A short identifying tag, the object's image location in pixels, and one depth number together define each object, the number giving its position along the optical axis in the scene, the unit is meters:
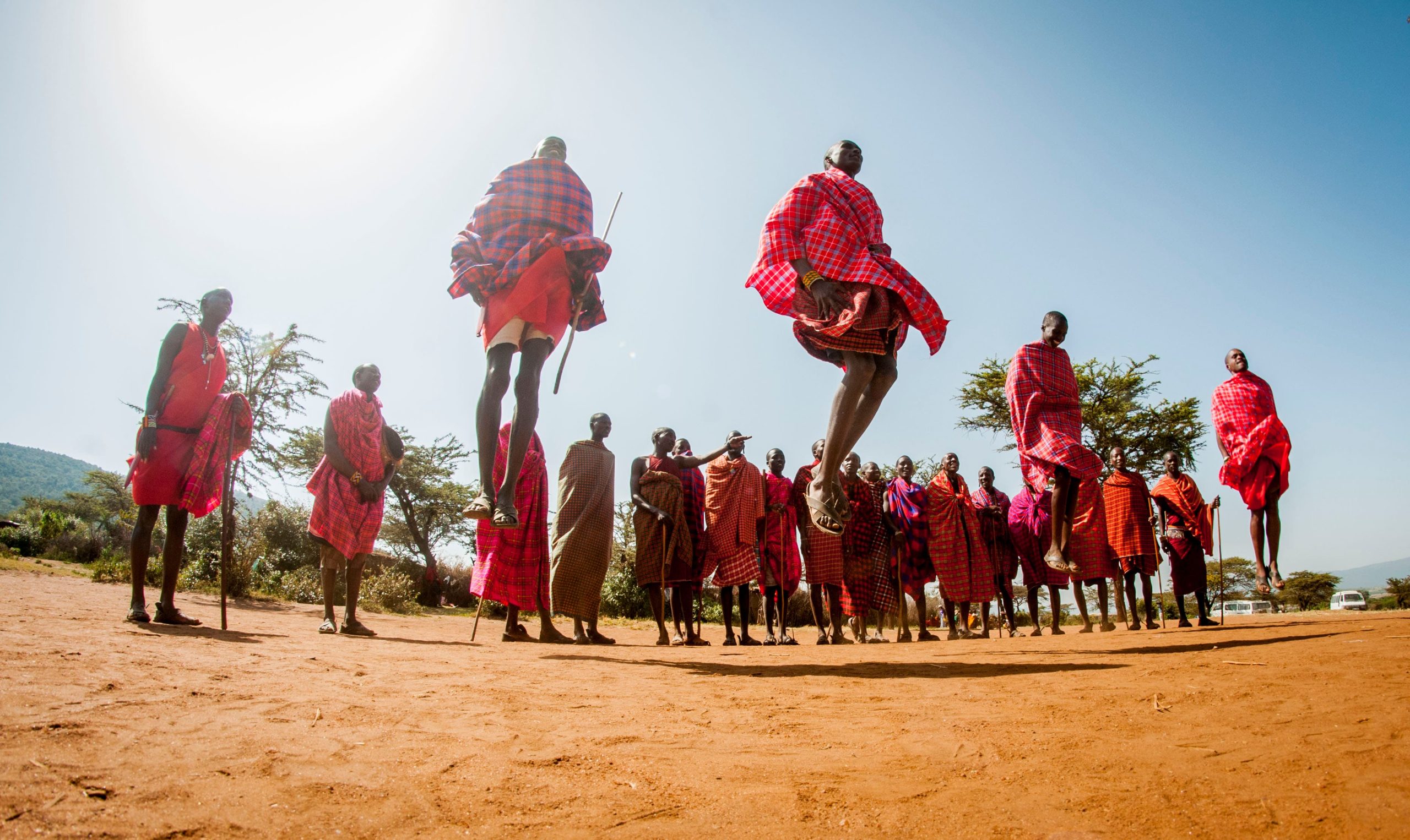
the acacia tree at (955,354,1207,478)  25.95
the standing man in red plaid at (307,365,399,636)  6.43
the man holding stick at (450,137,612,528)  3.91
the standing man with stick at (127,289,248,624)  5.22
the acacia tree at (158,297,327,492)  15.95
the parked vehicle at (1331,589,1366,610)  26.11
